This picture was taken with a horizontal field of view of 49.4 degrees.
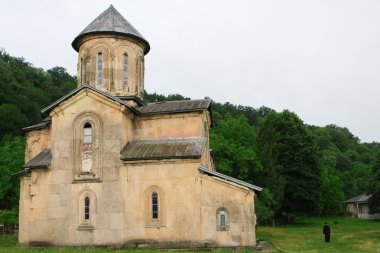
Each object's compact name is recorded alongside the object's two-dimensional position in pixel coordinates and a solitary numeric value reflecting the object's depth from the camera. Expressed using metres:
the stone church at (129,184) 18.00
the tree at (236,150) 34.72
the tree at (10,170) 39.81
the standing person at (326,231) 23.20
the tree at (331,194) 60.06
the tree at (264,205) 32.41
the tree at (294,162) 41.53
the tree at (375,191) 33.84
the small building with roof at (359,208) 61.99
